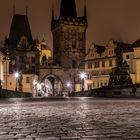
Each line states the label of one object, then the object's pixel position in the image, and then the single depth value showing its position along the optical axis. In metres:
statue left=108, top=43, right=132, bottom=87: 33.10
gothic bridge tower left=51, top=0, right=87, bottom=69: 73.11
